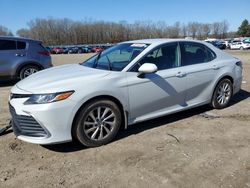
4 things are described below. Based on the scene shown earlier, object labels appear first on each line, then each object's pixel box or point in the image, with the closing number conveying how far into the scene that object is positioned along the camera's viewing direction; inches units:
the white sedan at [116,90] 107.7
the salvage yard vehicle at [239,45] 1287.0
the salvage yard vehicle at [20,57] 255.9
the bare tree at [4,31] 3081.4
